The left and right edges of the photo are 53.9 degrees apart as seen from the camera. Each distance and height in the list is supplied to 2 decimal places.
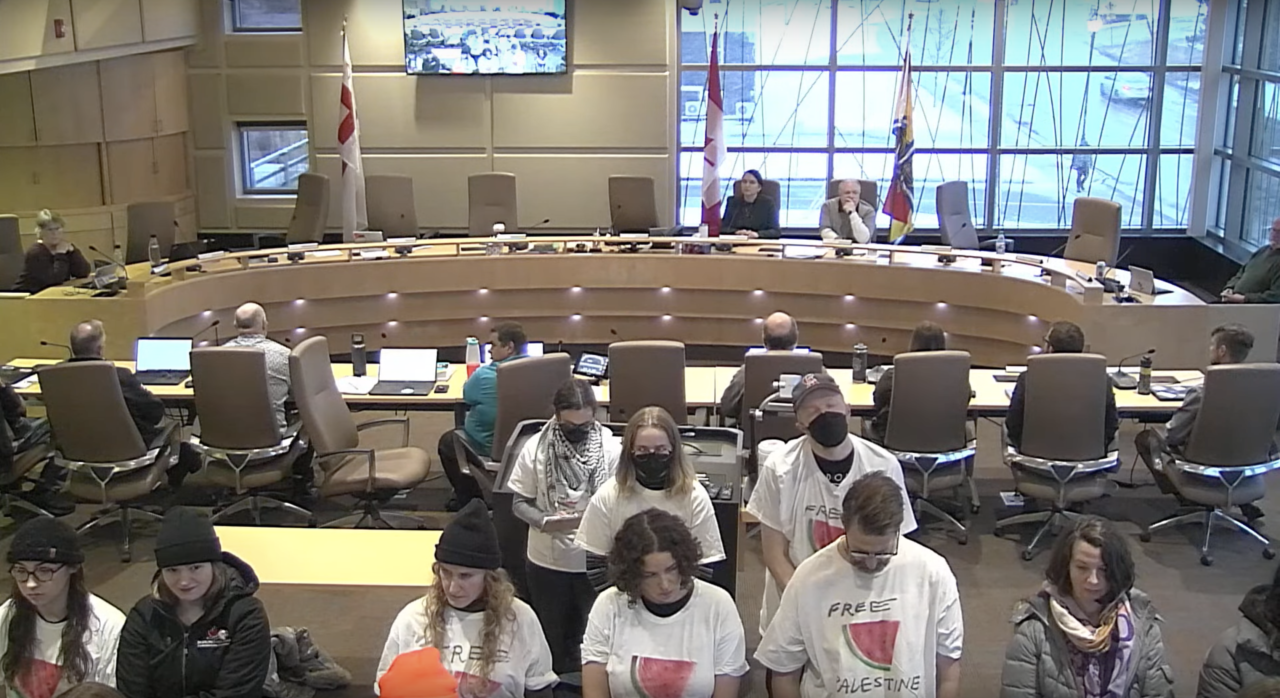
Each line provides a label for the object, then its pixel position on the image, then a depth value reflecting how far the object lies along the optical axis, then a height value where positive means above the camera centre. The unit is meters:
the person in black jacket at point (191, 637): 3.28 -1.33
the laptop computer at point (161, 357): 6.61 -1.21
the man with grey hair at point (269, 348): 6.01 -1.07
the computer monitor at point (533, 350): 6.34 -1.13
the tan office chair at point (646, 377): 5.80 -1.15
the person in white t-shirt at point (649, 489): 3.69 -1.06
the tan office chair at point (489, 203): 10.04 -0.61
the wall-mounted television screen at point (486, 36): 11.16 +0.79
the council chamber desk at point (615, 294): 8.16 -1.14
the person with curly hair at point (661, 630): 3.08 -1.24
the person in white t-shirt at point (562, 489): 4.13 -1.18
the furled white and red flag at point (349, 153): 9.94 -0.22
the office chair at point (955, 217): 9.56 -0.68
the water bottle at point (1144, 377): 6.26 -1.22
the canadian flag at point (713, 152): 9.55 -0.19
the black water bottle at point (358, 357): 6.59 -1.20
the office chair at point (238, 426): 5.66 -1.37
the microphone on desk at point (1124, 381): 6.36 -1.27
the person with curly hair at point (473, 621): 3.17 -1.25
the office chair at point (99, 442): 5.55 -1.41
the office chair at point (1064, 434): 5.54 -1.35
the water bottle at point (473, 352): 6.68 -1.19
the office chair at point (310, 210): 9.80 -0.65
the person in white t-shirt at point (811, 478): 3.58 -1.00
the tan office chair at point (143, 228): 9.20 -0.75
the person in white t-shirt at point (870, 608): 3.01 -1.16
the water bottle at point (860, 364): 6.48 -1.21
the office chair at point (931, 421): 5.66 -1.32
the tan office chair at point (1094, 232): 8.62 -0.71
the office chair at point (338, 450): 5.64 -1.46
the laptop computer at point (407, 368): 6.51 -1.24
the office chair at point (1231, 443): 5.45 -1.37
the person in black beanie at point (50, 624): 3.30 -1.32
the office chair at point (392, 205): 9.97 -0.62
